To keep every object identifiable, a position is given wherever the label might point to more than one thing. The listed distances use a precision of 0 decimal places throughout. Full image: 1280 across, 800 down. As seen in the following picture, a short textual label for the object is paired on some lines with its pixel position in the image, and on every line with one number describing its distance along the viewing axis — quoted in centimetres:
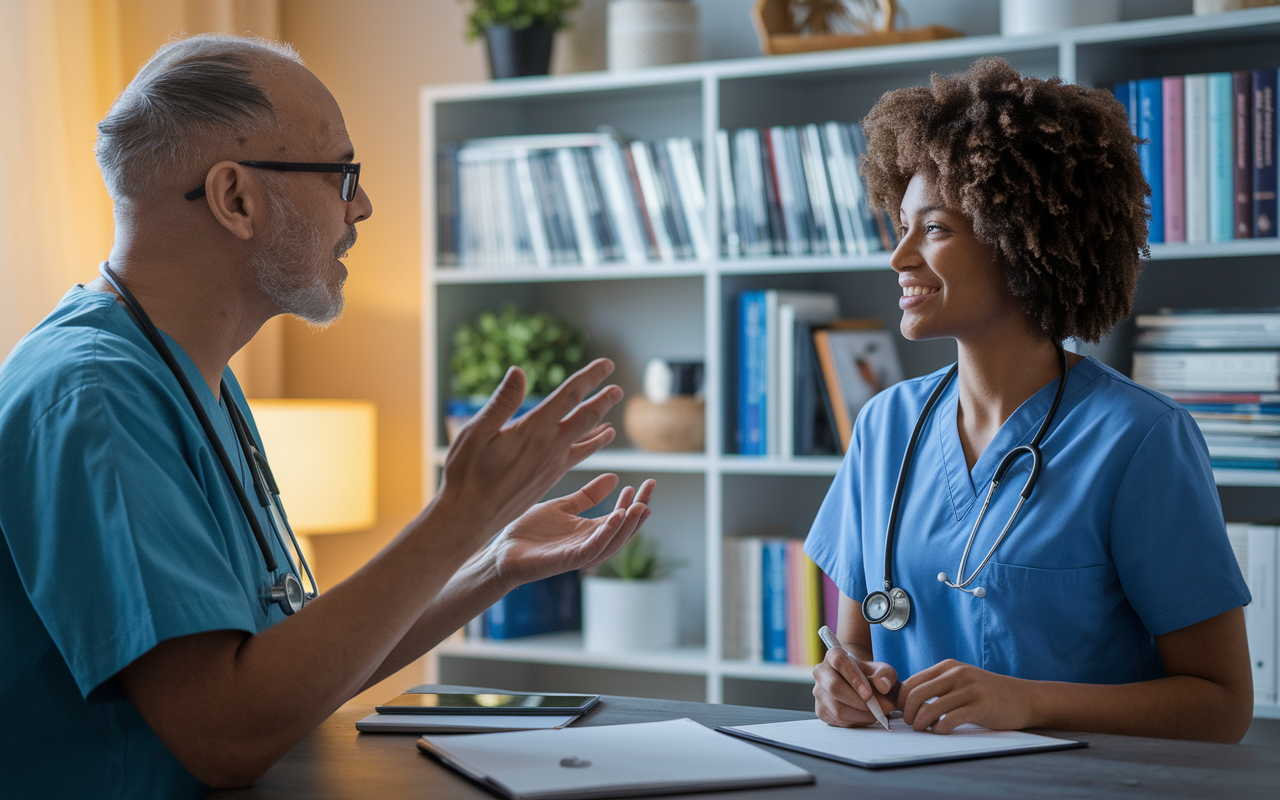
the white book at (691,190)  277
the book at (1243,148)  222
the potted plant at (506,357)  292
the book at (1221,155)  224
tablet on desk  127
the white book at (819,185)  261
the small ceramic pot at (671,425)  279
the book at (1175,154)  227
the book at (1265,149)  220
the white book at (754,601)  268
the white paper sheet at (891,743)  110
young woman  138
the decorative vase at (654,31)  281
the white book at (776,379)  262
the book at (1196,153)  225
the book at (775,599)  266
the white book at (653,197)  281
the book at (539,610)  291
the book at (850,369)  259
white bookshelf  243
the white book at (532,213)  292
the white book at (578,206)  288
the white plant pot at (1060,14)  238
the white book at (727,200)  267
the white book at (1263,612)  220
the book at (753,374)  267
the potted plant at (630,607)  278
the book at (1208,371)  220
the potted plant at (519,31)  292
